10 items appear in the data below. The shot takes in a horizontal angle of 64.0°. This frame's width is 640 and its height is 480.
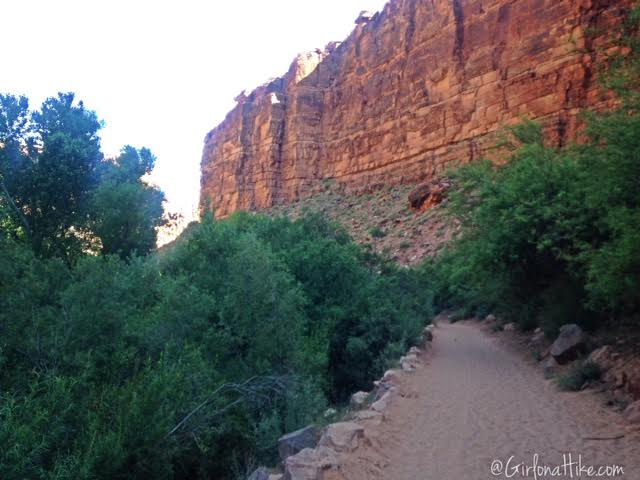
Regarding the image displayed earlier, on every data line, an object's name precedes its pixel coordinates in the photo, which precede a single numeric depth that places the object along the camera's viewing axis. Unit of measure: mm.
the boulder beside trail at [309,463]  5566
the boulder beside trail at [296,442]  7176
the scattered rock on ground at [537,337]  15383
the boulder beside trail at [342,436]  6688
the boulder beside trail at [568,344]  11836
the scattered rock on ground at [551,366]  11995
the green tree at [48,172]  14203
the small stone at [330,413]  9180
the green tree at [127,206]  15914
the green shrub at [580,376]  9906
